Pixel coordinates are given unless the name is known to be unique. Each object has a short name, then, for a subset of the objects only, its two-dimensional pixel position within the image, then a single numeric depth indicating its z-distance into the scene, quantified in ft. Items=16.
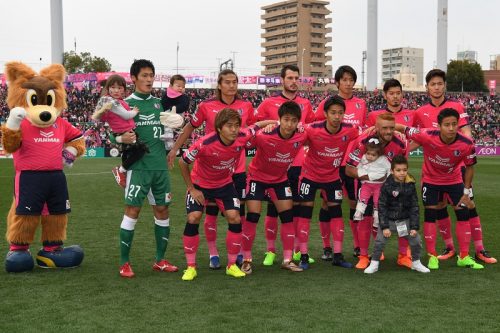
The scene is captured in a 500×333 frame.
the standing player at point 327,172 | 22.34
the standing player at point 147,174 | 20.89
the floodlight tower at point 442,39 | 137.39
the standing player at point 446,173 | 21.74
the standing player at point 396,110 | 23.50
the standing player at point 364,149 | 22.09
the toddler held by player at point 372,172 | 22.27
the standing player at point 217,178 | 20.33
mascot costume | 21.26
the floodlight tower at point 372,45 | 143.64
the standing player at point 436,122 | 23.13
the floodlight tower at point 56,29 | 103.60
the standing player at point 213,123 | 22.18
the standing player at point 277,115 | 23.34
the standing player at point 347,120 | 24.03
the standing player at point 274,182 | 21.59
